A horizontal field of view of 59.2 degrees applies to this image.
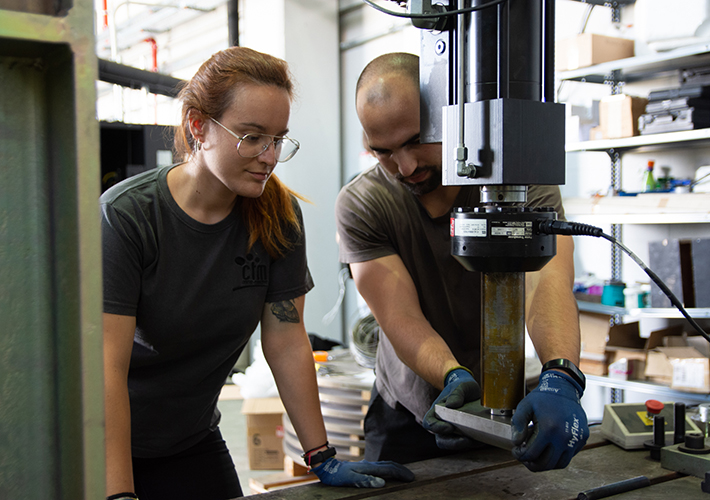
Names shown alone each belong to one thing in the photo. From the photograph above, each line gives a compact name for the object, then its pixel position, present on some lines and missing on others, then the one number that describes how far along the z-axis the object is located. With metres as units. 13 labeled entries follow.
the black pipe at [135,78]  2.91
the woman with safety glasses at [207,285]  1.13
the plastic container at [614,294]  2.75
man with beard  1.24
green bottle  2.74
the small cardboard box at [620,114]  2.69
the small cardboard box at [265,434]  3.16
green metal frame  0.45
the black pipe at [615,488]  0.98
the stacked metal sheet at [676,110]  2.50
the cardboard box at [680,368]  2.46
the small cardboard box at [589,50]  2.77
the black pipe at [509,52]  0.79
